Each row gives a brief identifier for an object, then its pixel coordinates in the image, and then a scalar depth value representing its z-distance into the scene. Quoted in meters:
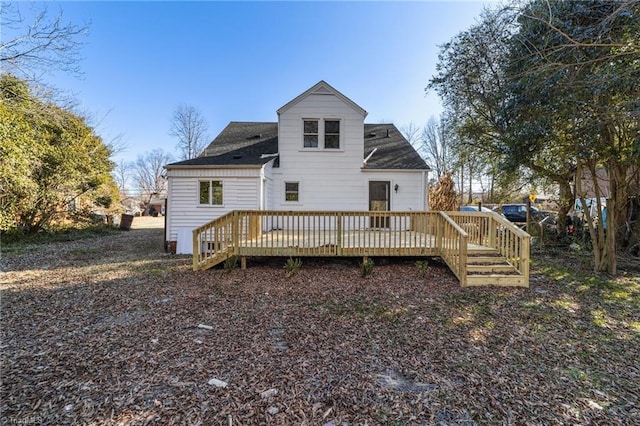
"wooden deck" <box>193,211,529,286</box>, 6.59
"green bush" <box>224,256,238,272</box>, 7.14
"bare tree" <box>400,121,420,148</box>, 30.64
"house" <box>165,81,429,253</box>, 11.06
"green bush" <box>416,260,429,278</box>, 6.75
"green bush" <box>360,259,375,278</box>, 6.73
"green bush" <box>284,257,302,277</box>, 6.88
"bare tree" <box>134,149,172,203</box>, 47.44
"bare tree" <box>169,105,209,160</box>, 27.83
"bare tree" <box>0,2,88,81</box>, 7.21
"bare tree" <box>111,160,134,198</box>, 47.00
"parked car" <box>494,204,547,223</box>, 20.67
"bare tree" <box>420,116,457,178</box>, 29.30
